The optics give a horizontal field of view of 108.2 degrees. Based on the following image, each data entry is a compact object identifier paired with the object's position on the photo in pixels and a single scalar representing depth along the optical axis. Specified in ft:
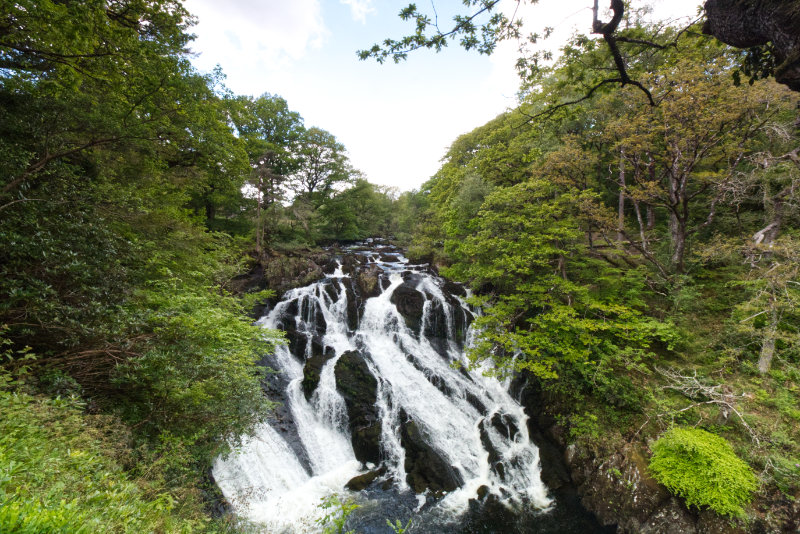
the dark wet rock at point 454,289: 51.26
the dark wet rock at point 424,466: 27.35
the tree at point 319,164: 84.43
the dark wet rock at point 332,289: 49.75
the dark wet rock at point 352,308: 46.00
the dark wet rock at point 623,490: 22.64
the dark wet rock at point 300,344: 40.29
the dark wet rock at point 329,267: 60.36
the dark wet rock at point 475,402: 34.88
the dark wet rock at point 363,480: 26.85
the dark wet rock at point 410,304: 46.11
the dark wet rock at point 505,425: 32.42
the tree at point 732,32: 7.46
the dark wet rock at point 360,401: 30.42
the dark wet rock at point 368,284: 51.68
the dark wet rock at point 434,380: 36.40
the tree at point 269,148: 59.02
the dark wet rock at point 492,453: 29.12
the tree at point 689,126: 25.62
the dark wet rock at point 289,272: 52.42
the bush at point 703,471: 19.24
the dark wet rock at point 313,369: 35.05
